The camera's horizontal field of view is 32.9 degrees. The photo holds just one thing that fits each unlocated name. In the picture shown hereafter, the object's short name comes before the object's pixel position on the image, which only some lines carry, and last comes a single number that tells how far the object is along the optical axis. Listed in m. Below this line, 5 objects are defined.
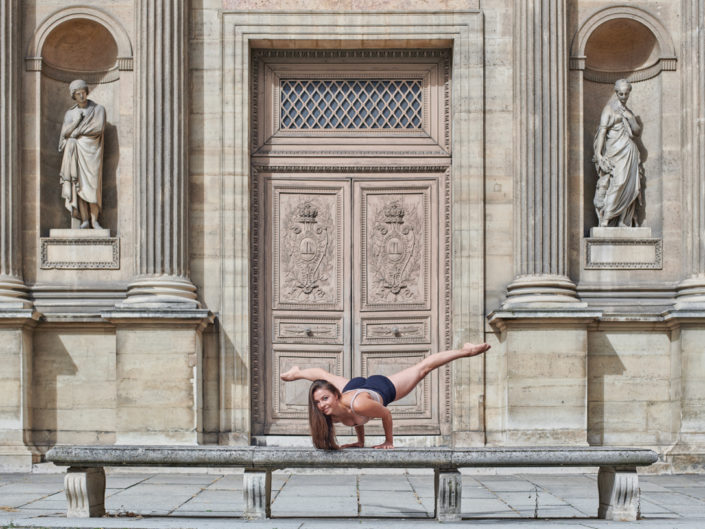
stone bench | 9.93
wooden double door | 16.00
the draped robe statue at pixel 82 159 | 15.80
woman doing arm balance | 9.91
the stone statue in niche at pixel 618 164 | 15.87
